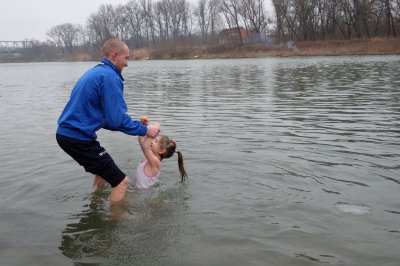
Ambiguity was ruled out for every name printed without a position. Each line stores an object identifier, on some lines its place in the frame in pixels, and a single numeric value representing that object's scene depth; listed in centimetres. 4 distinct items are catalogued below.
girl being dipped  573
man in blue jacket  445
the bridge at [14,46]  15538
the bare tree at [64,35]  14550
